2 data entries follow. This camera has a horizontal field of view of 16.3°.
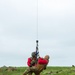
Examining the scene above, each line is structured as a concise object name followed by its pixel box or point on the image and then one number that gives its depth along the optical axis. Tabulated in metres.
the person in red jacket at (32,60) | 13.41
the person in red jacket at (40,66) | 13.19
